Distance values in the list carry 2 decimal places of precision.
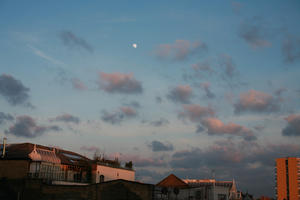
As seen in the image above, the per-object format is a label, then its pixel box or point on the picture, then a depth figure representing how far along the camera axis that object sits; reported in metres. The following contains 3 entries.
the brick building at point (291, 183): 193.38
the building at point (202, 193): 75.83
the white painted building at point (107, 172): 73.50
